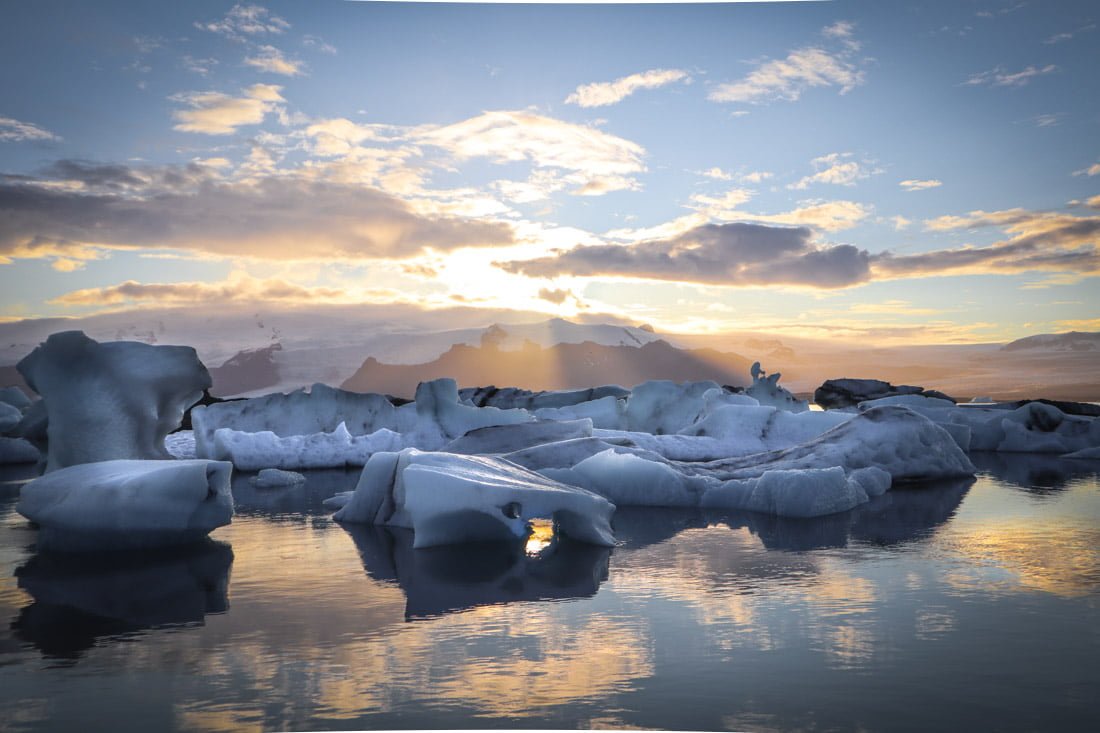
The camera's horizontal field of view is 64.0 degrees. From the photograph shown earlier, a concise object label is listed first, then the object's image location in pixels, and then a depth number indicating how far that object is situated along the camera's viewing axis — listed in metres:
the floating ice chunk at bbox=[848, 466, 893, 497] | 10.20
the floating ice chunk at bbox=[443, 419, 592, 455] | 10.97
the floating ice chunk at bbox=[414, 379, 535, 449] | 16.59
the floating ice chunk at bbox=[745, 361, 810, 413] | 21.47
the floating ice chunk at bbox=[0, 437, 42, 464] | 16.69
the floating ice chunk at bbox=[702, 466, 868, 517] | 8.64
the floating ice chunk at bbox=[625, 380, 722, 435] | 20.30
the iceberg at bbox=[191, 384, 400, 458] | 16.95
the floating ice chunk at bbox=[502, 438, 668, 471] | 9.91
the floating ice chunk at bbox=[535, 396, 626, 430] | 19.11
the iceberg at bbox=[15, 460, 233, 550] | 7.11
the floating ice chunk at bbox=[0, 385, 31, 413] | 27.72
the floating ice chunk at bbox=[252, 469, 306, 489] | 12.38
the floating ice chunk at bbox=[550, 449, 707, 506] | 9.74
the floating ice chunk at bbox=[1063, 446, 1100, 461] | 15.60
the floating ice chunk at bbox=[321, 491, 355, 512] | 9.67
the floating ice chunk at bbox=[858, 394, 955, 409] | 20.81
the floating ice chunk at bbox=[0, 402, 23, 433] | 22.41
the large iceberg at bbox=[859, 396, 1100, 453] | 17.31
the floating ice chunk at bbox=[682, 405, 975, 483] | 10.71
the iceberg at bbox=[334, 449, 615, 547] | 6.80
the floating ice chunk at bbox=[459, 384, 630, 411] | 23.47
